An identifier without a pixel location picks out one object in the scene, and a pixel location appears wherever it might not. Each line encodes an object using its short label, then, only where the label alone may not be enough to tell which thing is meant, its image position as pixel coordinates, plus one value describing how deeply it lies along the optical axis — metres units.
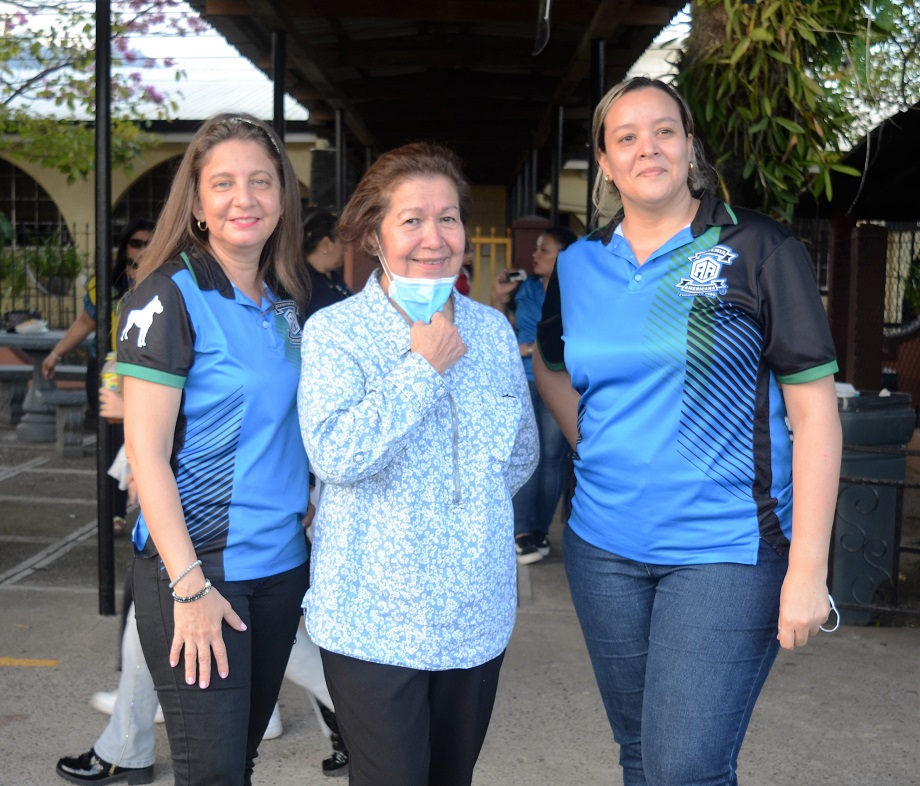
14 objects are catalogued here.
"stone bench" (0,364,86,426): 11.67
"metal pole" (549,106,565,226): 8.88
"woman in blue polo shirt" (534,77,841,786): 2.25
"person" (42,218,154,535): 5.68
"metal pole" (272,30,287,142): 6.37
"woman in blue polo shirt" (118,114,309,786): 2.30
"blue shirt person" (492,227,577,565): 6.52
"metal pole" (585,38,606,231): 5.94
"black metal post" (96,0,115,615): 4.72
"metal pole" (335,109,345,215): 9.80
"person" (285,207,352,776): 3.52
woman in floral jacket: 2.21
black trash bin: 5.30
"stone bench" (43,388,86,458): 9.64
